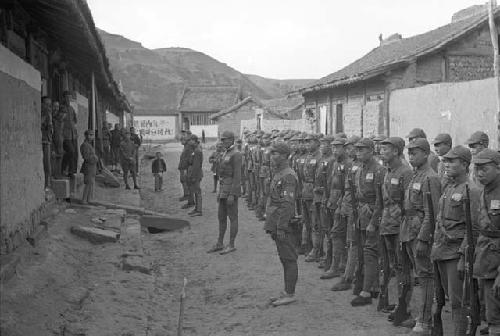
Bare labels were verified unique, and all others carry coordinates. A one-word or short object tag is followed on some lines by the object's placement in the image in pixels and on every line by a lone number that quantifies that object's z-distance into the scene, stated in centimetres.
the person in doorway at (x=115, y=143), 2064
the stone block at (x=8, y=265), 558
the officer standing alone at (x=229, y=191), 1009
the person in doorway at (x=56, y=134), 1132
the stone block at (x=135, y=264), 802
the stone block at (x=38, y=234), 741
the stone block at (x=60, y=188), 1096
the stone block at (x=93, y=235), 904
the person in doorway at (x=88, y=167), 1198
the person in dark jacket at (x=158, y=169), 1773
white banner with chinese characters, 5347
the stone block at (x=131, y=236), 918
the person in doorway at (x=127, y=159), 1659
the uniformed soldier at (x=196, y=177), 1403
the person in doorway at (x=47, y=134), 1006
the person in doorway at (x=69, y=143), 1220
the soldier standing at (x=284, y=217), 697
